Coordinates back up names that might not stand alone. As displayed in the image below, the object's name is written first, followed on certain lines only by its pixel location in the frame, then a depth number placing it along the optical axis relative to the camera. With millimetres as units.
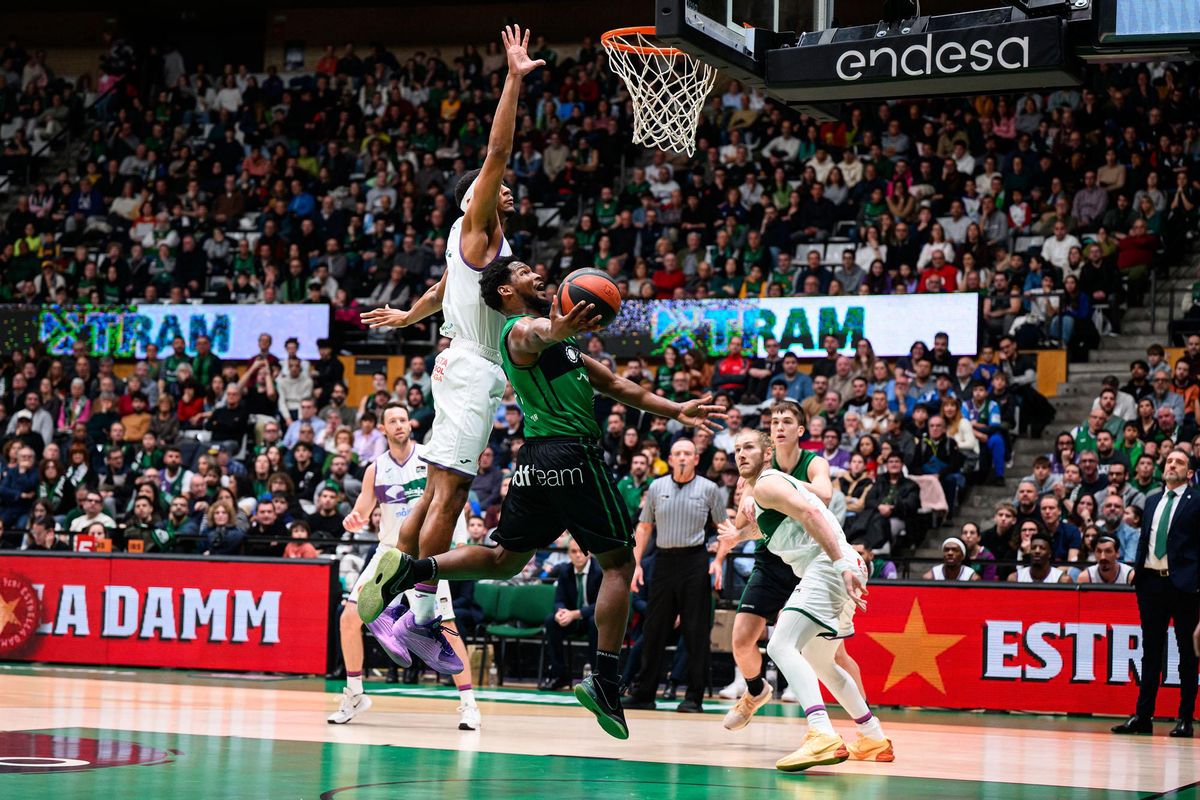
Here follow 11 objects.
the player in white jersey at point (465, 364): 8586
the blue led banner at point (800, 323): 18125
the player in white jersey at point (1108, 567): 13344
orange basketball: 7734
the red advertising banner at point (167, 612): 15297
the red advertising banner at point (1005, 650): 12891
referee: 13125
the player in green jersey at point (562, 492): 7930
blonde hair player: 8508
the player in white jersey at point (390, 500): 11000
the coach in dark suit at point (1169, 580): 11891
